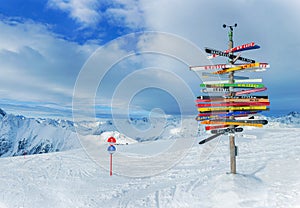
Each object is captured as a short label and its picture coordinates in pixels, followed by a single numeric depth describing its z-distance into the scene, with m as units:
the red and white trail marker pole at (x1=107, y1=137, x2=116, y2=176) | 10.35
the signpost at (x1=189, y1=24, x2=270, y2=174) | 6.98
